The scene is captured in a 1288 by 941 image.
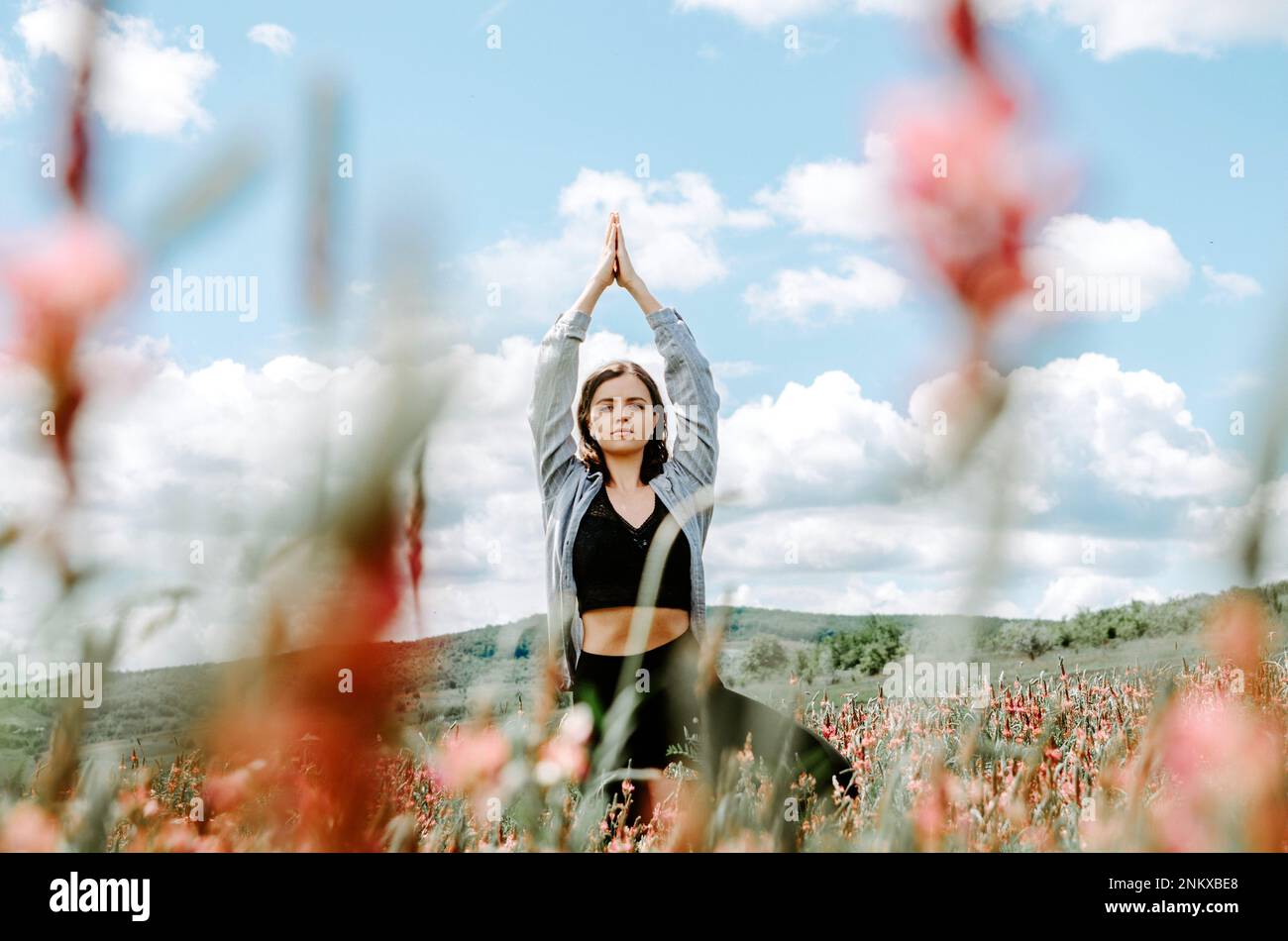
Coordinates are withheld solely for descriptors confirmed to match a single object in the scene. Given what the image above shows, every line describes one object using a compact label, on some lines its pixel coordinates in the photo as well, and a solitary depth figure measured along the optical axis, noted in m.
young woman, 3.37
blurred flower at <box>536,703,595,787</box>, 1.20
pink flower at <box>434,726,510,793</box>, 1.08
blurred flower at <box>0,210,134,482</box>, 0.78
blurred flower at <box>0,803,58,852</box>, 1.07
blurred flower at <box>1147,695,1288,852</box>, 0.90
